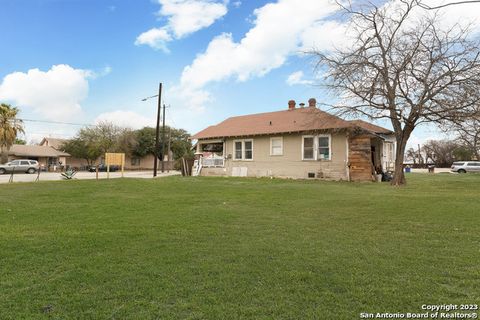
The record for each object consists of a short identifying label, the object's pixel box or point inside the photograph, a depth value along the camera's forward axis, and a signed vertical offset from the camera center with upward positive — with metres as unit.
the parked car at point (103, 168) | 48.00 -0.61
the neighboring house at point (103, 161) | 54.88 +0.49
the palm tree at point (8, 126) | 39.72 +4.23
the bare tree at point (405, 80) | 15.80 +4.01
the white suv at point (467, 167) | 40.19 -0.02
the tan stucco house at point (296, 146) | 19.94 +1.20
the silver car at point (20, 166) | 35.69 -0.38
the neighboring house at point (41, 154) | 47.87 +1.19
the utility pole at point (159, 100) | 30.30 +5.39
